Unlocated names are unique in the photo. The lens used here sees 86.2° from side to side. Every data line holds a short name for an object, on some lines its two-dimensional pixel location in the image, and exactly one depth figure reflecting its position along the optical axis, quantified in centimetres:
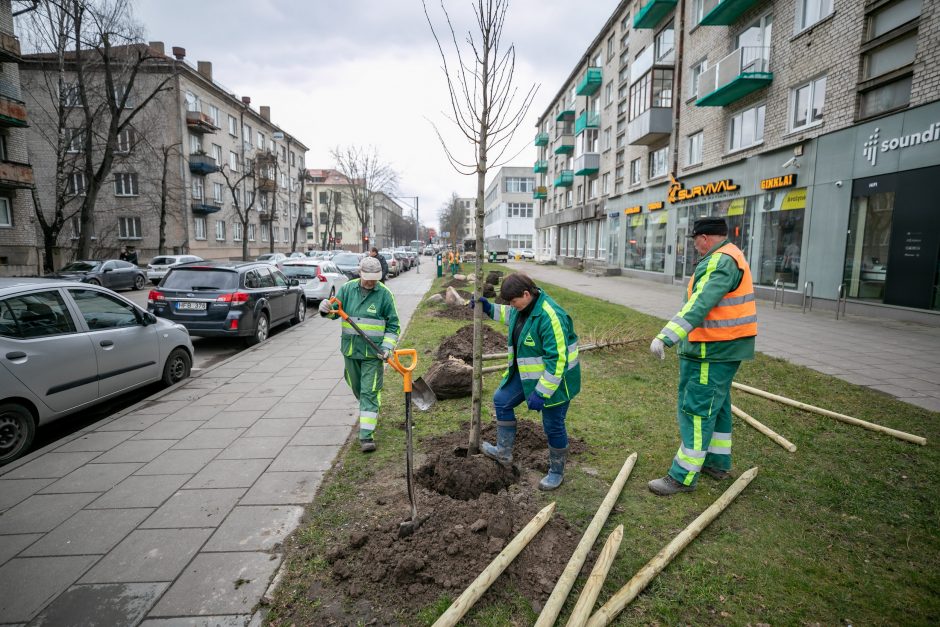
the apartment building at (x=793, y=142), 1151
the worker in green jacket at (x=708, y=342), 364
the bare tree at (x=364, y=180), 4769
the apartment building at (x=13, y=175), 2327
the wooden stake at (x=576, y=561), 238
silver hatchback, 464
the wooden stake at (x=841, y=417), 471
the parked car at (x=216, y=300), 925
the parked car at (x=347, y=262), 2227
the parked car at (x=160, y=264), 2542
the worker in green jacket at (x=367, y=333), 468
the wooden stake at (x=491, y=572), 236
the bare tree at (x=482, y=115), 387
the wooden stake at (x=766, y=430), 460
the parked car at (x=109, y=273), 2033
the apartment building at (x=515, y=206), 7506
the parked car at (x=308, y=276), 1545
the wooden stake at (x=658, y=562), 242
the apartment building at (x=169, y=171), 3359
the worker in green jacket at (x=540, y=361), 345
